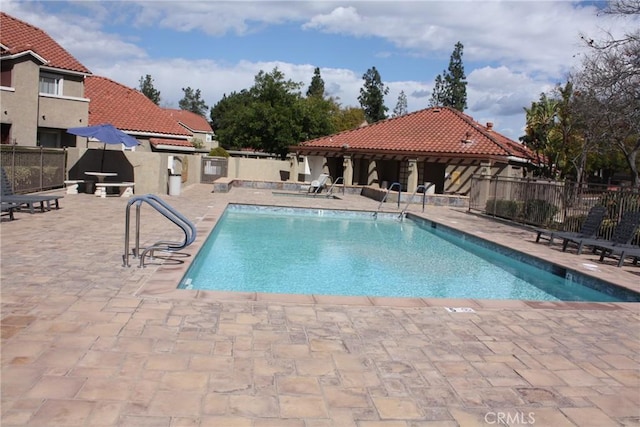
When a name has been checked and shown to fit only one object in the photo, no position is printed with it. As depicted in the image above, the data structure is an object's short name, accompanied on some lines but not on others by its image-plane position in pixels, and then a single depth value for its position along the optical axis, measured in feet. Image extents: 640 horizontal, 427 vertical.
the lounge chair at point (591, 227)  41.24
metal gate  114.93
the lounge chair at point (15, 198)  38.99
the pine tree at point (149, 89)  374.63
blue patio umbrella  63.72
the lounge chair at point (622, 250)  34.94
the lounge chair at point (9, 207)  37.64
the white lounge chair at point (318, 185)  95.91
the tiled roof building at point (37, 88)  71.61
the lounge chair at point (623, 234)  37.78
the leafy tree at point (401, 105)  306.00
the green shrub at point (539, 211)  55.31
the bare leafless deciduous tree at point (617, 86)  47.14
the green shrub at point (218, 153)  147.19
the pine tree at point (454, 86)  234.58
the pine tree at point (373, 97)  264.72
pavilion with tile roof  96.99
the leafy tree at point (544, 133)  106.93
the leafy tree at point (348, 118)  208.85
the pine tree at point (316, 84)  267.06
